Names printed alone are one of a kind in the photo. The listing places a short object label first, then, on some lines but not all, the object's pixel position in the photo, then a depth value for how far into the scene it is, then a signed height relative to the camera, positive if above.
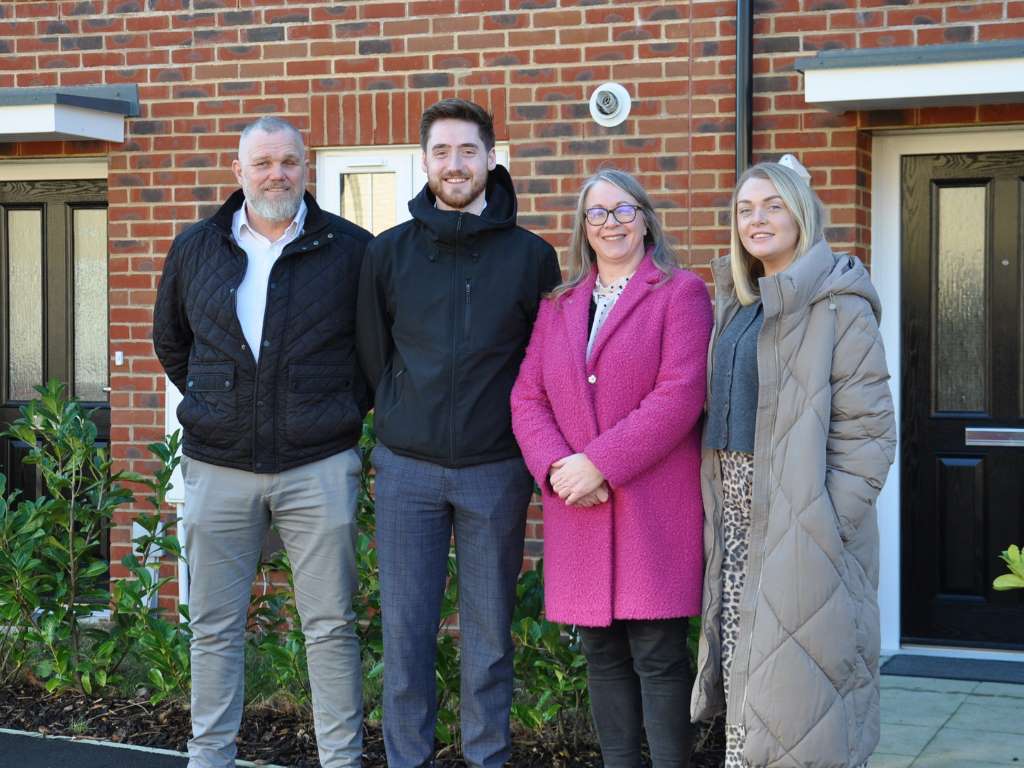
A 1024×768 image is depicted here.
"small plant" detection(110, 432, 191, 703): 4.95 -0.92
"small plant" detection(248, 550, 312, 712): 4.75 -0.95
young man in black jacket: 3.78 -0.15
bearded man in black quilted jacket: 3.97 -0.15
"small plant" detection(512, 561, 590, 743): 4.45 -0.98
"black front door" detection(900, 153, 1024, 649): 5.89 -0.10
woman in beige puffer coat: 3.35 -0.29
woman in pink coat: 3.59 -0.24
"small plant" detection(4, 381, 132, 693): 5.19 -0.67
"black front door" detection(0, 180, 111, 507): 7.00 +0.38
